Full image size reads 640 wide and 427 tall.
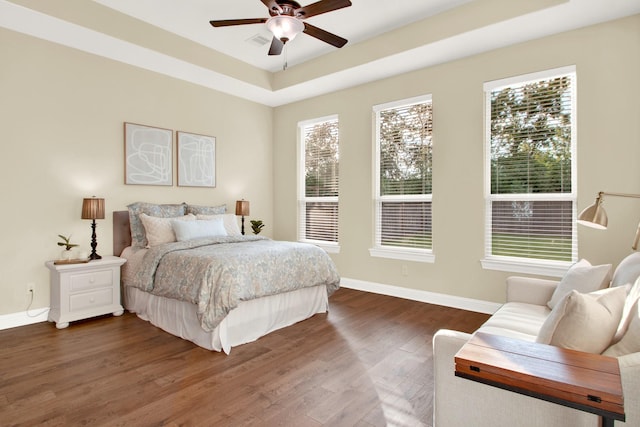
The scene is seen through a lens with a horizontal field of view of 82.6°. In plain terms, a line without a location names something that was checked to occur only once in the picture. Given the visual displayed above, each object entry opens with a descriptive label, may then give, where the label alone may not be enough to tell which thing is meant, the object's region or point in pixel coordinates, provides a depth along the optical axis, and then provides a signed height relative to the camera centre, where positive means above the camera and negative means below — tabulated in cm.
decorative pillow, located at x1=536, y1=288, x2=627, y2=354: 136 -43
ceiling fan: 269 +150
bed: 295 -63
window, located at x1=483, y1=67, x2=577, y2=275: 354 +38
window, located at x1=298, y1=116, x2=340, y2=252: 543 +43
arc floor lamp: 219 -4
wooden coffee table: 102 -50
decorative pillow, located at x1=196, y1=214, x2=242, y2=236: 466 -18
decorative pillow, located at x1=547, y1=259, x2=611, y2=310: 226 -44
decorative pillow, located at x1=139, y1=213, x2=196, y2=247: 399 -22
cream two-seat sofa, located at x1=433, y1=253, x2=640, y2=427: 122 -76
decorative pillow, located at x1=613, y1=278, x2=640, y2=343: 144 -42
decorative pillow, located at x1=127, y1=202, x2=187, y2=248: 413 -4
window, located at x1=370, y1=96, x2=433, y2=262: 448 +40
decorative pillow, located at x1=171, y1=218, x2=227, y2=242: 399 -22
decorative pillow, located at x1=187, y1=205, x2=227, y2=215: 470 +0
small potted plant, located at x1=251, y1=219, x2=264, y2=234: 555 -25
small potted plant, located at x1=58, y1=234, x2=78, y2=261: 368 -39
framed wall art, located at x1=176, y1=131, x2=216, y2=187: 485 +69
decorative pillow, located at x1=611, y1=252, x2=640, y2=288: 195 -35
